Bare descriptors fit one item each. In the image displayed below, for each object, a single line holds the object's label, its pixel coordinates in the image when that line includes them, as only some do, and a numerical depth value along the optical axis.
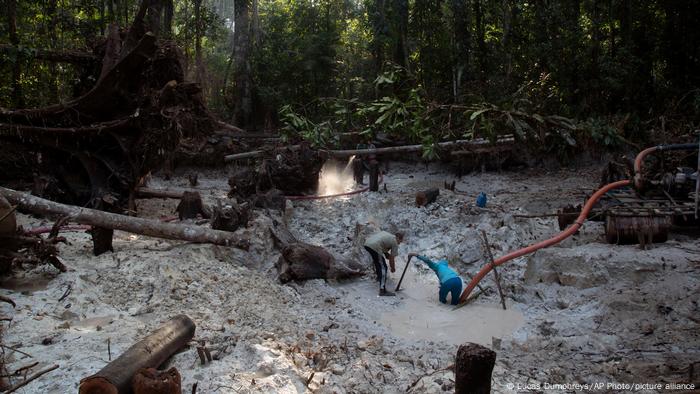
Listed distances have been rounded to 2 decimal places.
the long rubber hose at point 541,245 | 6.89
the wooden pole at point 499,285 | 6.59
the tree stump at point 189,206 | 9.23
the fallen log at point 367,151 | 11.83
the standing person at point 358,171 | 13.72
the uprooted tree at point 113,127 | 8.89
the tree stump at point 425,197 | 10.39
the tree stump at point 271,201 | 10.38
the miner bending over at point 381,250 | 7.43
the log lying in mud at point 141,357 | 2.98
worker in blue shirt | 6.66
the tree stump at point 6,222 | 5.00
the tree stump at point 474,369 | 3.34
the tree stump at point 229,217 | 8.00
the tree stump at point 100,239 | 6.50
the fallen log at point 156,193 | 10.33
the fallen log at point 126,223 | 6.59
